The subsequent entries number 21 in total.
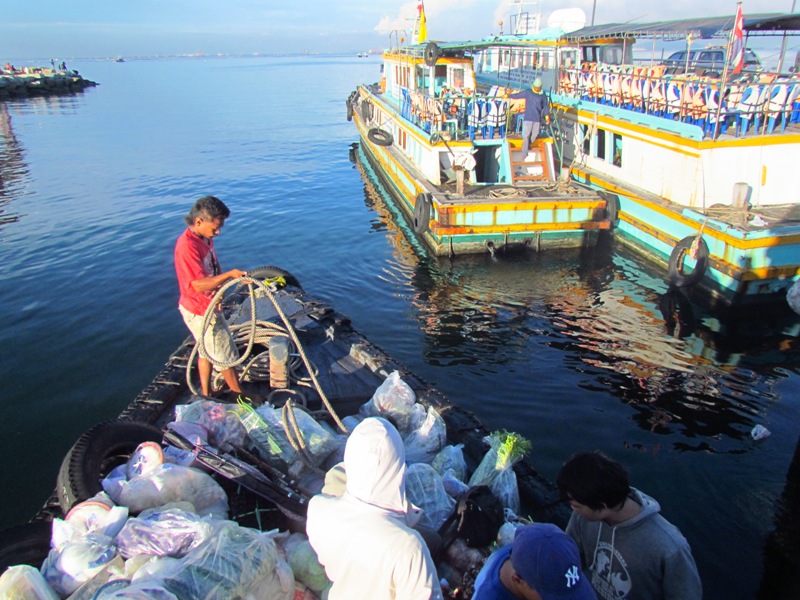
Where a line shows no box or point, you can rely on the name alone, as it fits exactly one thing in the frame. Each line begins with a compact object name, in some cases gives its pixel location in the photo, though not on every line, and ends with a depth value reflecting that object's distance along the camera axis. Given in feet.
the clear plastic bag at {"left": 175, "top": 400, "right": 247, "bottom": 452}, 15.08
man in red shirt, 16.55
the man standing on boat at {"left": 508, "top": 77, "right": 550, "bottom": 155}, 46.74
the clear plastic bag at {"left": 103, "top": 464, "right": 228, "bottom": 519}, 11.47
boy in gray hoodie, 8.05
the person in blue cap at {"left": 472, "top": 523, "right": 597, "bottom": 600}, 6.50
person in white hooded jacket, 7.54
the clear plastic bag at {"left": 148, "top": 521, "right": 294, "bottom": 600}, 8.62
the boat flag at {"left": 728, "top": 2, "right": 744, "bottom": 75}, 40.86
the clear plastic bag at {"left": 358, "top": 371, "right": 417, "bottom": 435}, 17.49
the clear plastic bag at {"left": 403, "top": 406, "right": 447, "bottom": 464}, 15.97
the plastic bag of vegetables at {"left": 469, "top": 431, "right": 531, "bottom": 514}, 13.76
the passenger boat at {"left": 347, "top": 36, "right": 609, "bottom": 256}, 43.62
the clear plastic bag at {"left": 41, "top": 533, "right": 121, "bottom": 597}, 9.43
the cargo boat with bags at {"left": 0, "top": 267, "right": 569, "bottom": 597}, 12.75
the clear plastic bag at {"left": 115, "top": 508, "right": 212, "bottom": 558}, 9.86
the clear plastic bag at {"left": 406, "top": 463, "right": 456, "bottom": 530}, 12.87
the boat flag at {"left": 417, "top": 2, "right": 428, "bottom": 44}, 68.39
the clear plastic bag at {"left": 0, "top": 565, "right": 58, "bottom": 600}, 8.68
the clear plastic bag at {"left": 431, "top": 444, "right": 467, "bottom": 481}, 15.08
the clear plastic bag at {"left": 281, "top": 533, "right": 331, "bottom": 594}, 10.40
